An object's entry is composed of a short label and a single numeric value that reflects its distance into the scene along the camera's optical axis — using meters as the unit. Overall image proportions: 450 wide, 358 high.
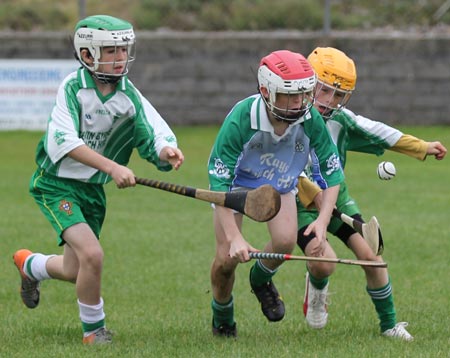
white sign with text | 38.00
